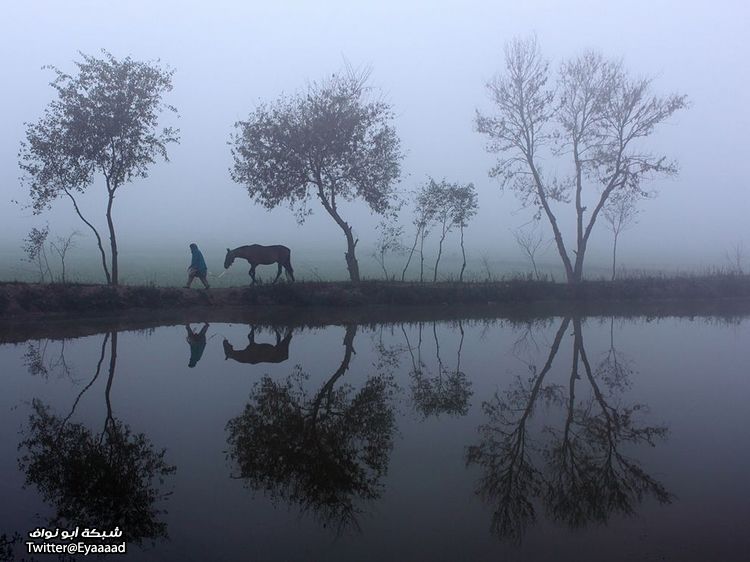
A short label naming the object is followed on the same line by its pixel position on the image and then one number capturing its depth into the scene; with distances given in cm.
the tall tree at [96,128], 2431
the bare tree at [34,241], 2564
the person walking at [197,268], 2525
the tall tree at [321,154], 2822
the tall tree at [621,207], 3381
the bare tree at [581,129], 3138
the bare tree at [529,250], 3384
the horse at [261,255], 2841
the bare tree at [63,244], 2731
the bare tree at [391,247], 3052
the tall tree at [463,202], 3123
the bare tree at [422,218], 3138
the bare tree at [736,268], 3436
